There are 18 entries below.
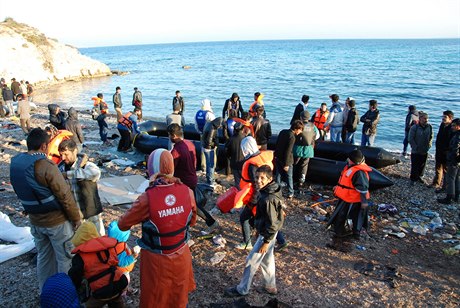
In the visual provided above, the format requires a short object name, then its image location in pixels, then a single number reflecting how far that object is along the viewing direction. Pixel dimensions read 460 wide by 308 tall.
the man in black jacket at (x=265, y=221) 3.97
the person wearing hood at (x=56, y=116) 9.15
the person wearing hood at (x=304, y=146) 7.57
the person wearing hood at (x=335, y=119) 10.38
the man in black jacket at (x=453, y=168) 6.98
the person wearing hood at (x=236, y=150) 6.91
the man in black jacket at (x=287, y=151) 7.09
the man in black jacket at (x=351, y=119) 10.08
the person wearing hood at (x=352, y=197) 5.62
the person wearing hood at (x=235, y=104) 10.77
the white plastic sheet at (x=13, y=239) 5.09
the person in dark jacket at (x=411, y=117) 10.28
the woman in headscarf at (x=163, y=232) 3.05
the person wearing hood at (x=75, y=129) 8.35
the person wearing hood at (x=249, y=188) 4.79
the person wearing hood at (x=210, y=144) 7.72
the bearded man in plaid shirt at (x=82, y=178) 4.41
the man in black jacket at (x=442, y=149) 7.57
